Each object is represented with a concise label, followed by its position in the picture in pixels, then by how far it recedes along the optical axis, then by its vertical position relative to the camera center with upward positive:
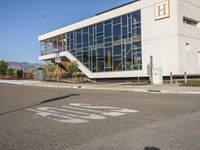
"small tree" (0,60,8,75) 46.24 +2.56
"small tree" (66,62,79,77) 24.98 +1.19
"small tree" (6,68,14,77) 45.32 +1.14
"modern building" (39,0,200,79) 19.40 +4.77
